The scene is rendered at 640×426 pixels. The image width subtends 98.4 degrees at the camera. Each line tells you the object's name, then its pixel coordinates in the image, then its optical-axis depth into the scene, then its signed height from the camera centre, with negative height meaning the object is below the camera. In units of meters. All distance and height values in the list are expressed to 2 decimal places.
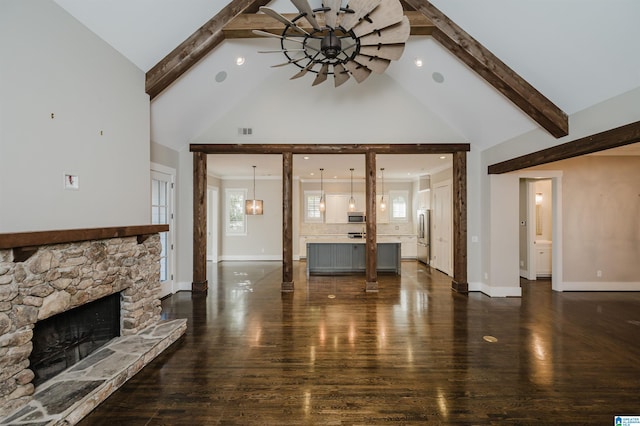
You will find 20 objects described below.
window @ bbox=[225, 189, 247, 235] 9.27 +0.15
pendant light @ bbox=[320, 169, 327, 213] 8.77 +0.63
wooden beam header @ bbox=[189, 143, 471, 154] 5.39 +1.33
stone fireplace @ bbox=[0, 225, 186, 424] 1.99 -0.72
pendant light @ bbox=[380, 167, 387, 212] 8.36 +0.42
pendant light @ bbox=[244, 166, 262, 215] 8.27 +0.28
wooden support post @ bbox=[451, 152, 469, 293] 5.46 -0.09
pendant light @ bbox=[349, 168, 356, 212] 8.73 +0.38
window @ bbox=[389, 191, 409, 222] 9.69 +0.37
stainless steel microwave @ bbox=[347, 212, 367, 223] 9.48 -0.04
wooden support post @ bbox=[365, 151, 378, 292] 5.52 -0.17
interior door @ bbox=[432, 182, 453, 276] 6.91 -0.32
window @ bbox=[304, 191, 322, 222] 9.75 +0.32
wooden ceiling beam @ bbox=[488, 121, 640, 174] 2.83 +0.84
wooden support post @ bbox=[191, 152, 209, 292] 5.46 -0.13
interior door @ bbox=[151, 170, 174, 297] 5.02 +0.05
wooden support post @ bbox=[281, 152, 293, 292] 5.52 -0.04
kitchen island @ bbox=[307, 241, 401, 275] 7.25 -1.11
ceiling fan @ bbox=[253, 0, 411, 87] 2.46 +1.79
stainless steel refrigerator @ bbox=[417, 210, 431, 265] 8.11 -0.61
